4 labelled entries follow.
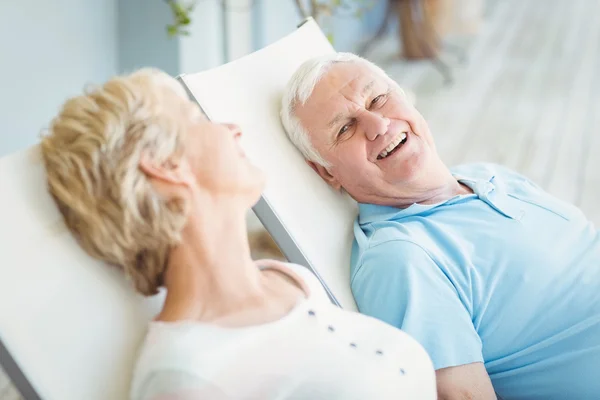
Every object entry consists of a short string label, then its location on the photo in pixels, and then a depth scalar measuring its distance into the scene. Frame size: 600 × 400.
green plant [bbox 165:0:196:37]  2.44
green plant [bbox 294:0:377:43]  2.73
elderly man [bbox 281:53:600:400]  1.28
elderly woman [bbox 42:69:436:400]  0.93
